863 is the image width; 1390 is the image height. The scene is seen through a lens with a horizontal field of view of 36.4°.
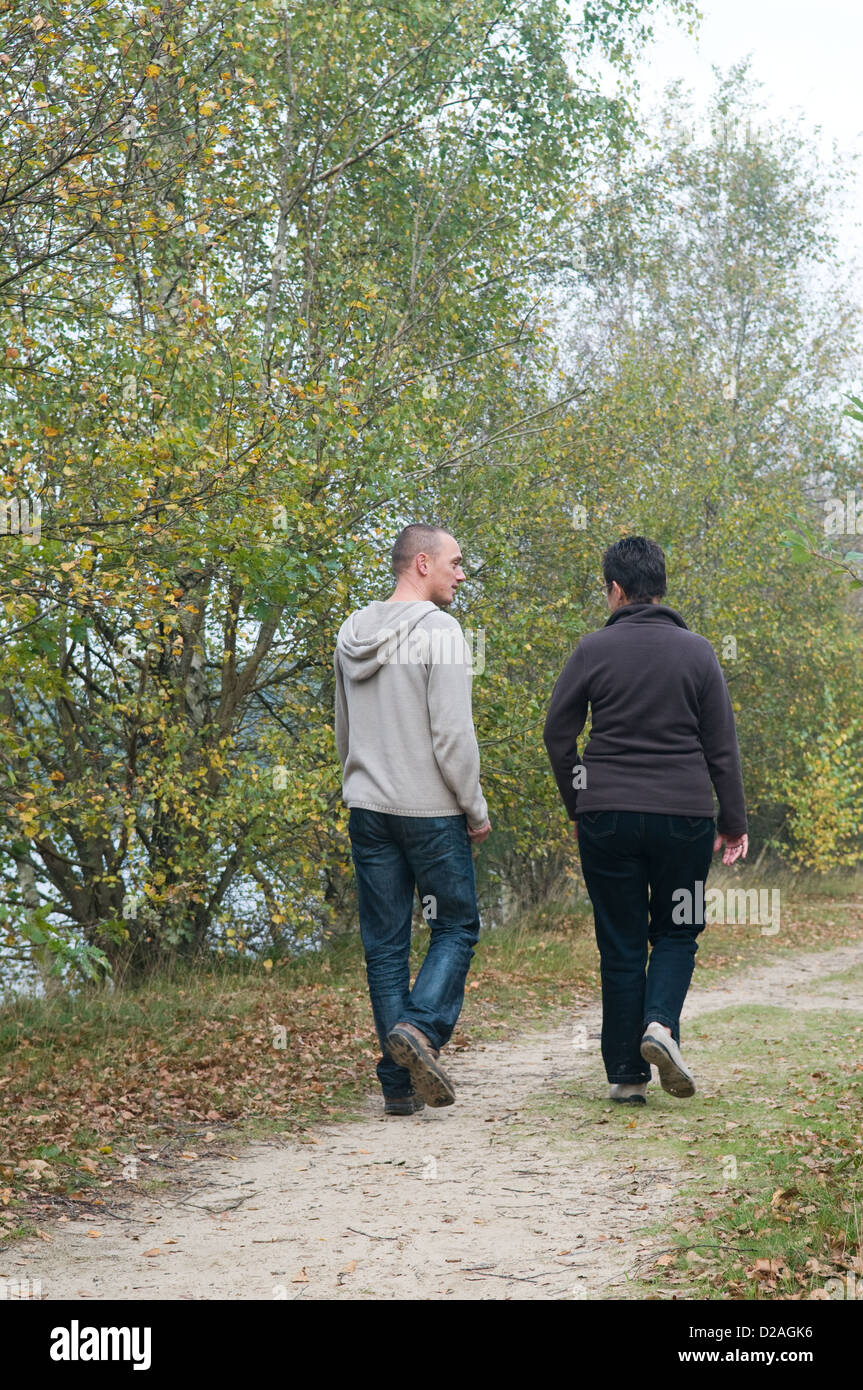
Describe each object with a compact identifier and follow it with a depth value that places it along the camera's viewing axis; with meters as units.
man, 5.28
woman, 5.37
